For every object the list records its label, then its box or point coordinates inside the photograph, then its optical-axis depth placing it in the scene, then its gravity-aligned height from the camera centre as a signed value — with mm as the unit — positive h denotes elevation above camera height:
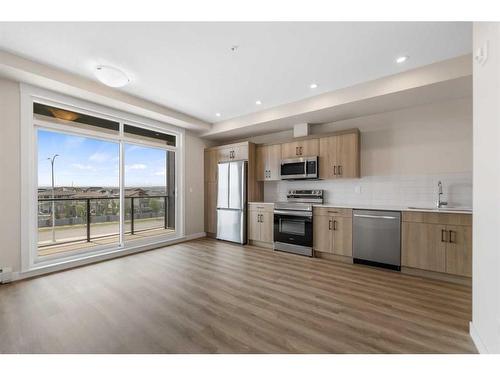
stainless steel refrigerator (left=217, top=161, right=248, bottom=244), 4883 -329
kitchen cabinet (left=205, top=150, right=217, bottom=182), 5512 +537
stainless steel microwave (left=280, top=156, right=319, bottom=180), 4188 +364
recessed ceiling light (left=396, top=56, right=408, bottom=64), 2555 +1500
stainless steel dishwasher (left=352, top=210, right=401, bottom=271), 3211 -778
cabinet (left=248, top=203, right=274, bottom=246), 4559 -756
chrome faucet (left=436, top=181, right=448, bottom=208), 3310 -194
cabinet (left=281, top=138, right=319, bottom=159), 4237 +764
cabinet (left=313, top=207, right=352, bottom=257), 3621 -744
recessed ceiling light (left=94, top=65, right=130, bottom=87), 2657 +1365
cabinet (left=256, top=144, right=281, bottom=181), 4723 +540
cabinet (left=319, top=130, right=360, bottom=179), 3818 +550
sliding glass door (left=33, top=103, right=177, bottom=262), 3598 +166
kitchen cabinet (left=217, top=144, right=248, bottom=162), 4980 +806
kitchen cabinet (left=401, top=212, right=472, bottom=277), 2750 -734
